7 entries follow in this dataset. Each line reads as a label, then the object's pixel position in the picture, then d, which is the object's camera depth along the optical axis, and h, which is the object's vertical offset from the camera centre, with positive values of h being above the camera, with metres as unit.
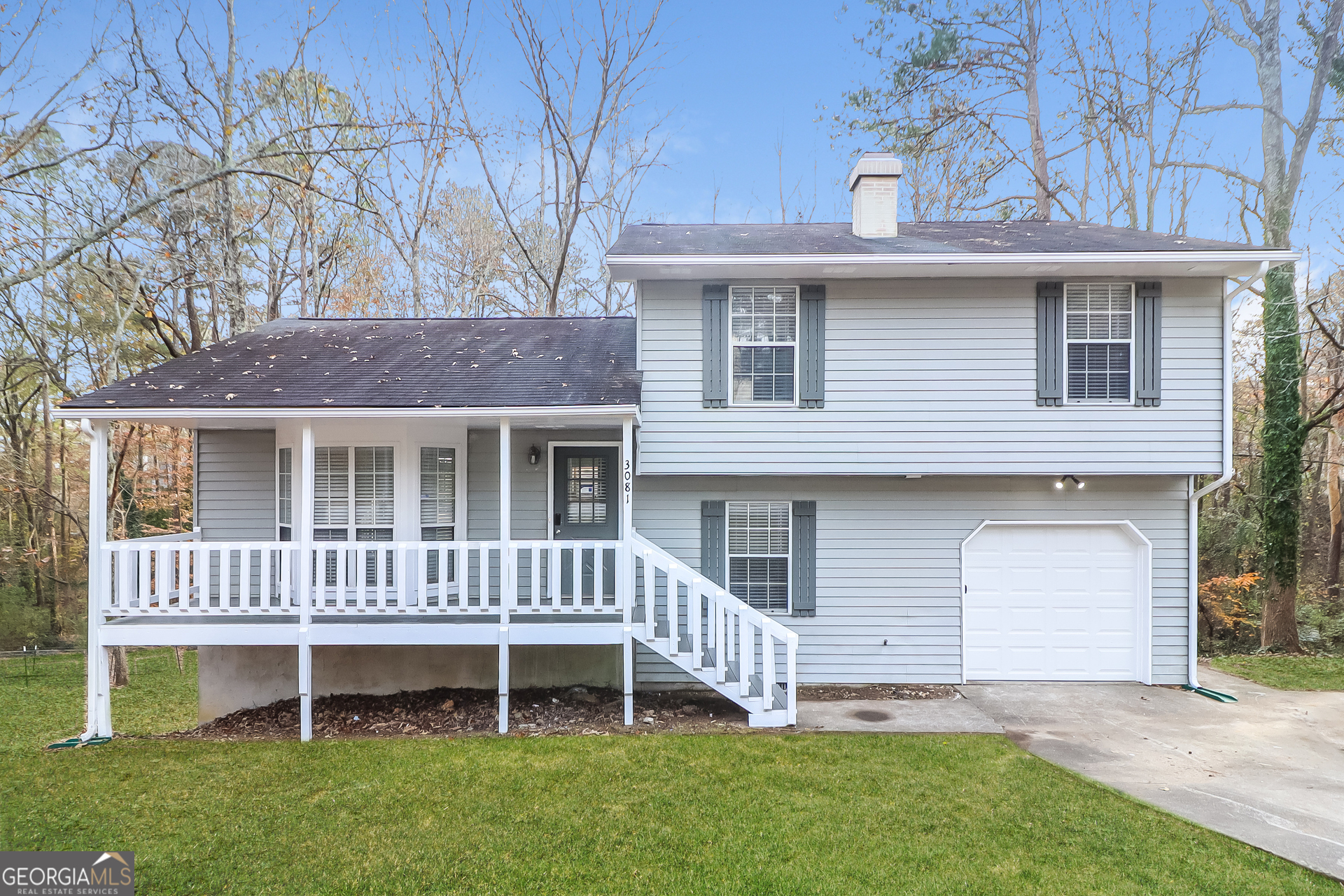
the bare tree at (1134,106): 13.32 +7.41
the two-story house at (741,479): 6.52 -0.36
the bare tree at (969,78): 13.69 +8.08
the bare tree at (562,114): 13.81 +7.59
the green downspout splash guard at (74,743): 6.24 -2.88
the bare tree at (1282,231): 10.09 +3.79
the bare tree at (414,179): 14.16 +6.32
